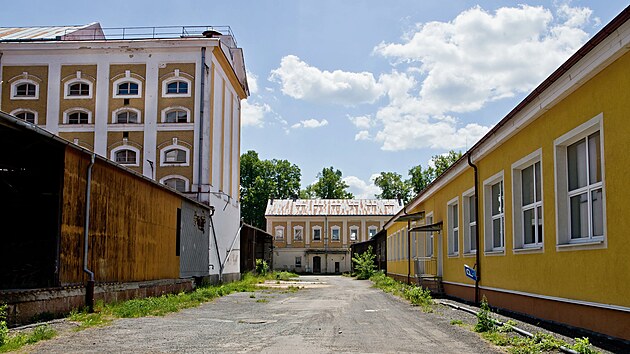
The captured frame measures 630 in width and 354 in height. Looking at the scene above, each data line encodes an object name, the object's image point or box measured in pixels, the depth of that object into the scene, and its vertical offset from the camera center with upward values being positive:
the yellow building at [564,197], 7.94 +0.76
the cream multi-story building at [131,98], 31.48 +7.23
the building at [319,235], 71.69 +0.84
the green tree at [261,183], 86.19 +8.28
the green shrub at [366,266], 48.25 -1.80
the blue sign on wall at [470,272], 15.30 -0.71
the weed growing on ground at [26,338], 8.20 -1.34
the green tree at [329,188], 98.31 +8.39
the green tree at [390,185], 95.88 +8.78
